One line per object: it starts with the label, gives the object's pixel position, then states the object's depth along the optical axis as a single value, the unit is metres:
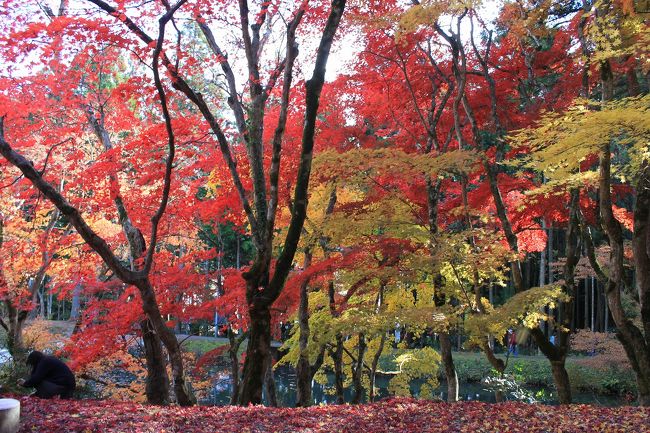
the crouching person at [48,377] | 6.70
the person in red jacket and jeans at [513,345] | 22.23
